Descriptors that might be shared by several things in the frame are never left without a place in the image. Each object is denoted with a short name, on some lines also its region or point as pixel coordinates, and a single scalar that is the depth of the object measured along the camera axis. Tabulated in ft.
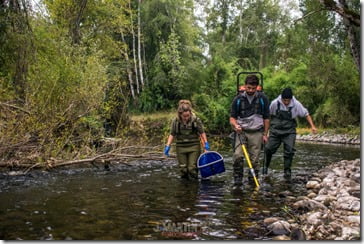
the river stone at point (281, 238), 15.94
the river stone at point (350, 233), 14.81
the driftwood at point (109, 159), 28.53
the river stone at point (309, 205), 20.45
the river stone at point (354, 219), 16.73
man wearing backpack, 27.25
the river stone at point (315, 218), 17.06
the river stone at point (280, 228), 16.61
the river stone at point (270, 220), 18.07
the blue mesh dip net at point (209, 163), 28.43
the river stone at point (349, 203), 19.44
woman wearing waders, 28.78
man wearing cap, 29.71
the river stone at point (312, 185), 26.61
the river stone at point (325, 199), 21.50
